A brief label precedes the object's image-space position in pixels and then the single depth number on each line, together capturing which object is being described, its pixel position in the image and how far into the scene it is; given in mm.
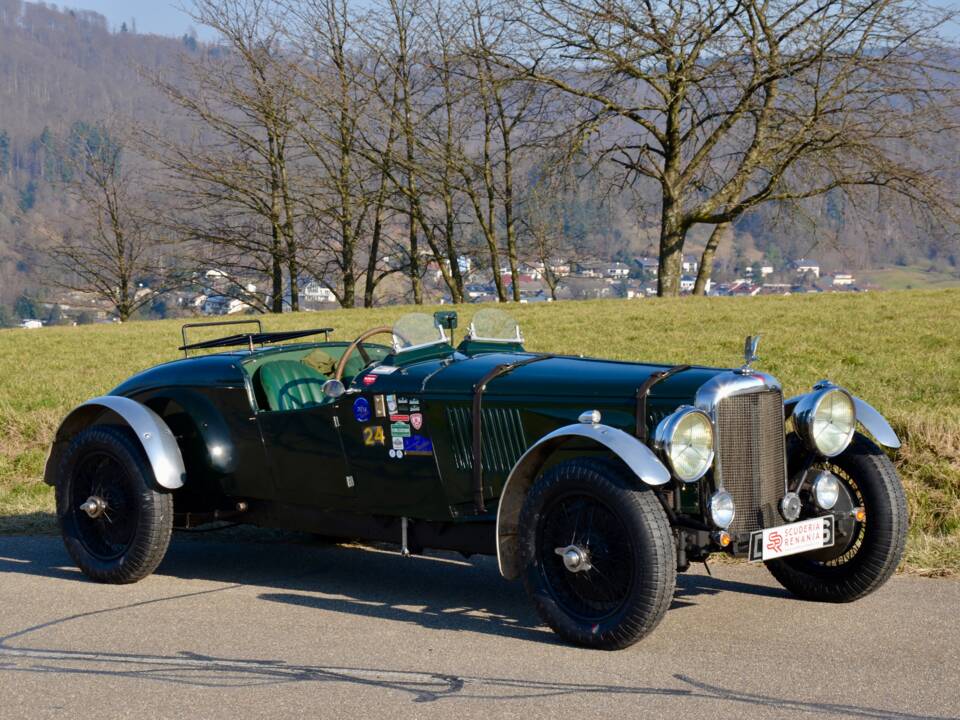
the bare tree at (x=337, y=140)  33844
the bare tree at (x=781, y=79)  24453
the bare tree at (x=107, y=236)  43062
